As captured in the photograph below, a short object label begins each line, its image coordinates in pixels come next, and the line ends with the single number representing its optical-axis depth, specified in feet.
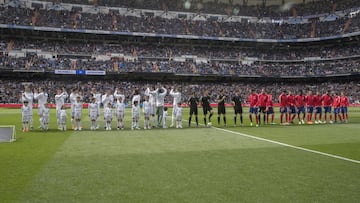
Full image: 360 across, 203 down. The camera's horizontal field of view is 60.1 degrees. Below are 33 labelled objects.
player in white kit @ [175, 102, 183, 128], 60.24
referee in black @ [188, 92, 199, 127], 61.16
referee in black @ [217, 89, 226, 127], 60.95
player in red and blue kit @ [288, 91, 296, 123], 67.21
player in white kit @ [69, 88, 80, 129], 56.55
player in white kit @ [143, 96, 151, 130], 58.95
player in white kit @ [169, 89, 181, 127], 60.45
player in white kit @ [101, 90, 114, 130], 57.90
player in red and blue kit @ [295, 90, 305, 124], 68.03
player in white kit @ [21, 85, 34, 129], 54.29
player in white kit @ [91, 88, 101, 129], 60.17
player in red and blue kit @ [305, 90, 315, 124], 70.03
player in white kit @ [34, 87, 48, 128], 55.83
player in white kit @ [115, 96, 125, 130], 57.11
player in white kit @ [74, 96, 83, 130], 55.67
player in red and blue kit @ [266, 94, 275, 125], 64.64
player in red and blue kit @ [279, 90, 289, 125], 66.88
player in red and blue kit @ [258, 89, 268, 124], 63.87
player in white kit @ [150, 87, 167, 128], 61.15
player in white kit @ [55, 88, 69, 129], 57.00
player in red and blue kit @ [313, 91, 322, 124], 70.54
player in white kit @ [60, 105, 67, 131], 55.96
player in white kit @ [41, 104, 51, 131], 56.08
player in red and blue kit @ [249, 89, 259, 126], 64.34
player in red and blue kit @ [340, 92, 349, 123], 70.95
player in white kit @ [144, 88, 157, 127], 61.46
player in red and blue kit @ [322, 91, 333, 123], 71.20
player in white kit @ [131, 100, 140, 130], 57.67
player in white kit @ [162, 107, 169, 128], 60.49
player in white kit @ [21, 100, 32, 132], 53.89
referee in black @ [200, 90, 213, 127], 61.55
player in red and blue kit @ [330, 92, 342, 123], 71.41
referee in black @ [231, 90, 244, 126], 62.33
